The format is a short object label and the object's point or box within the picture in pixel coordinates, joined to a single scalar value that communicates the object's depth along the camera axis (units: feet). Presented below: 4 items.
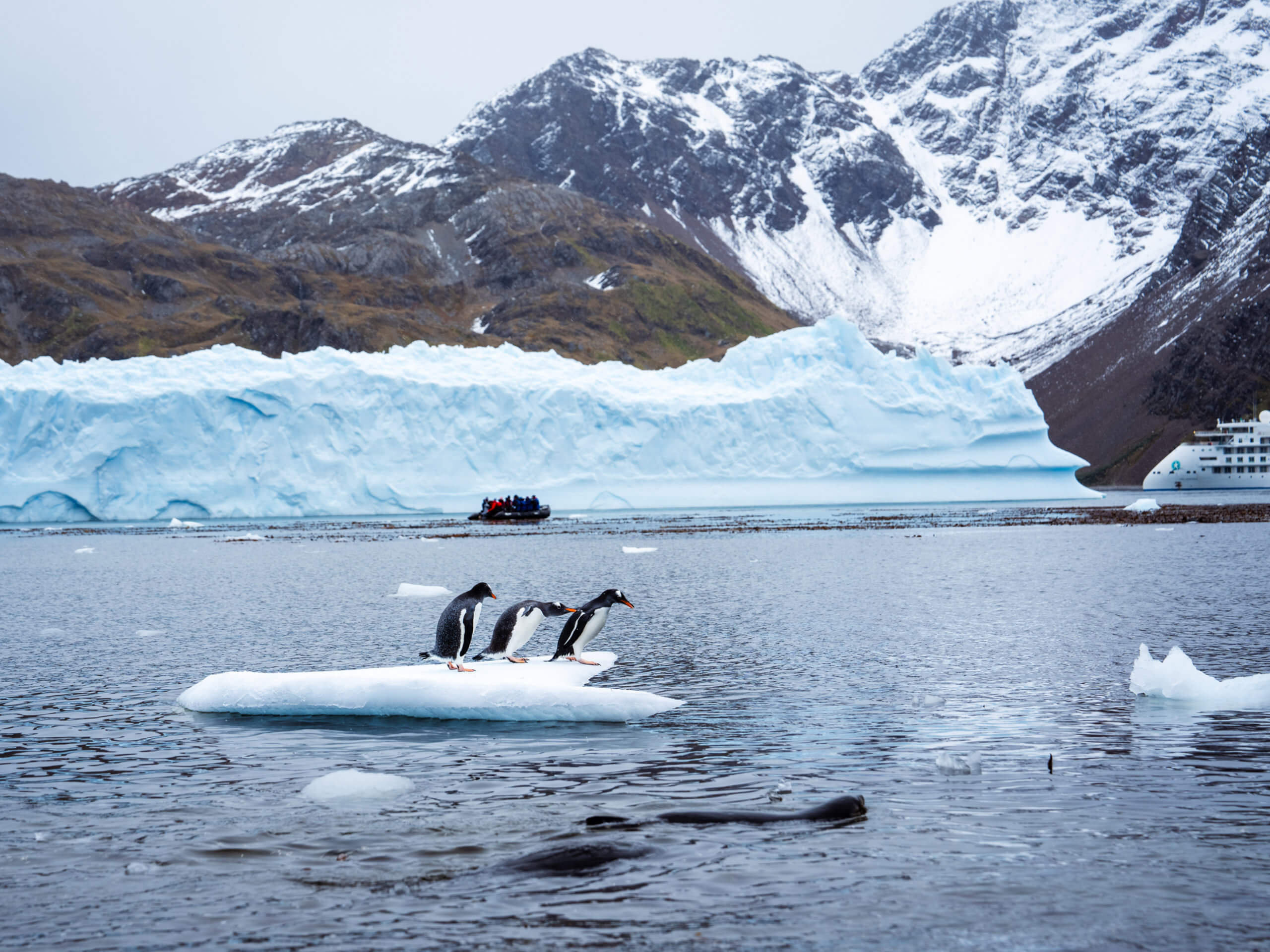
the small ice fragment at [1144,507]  207.21
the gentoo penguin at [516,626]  50.11
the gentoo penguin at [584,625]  49.80
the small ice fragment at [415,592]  86.58
